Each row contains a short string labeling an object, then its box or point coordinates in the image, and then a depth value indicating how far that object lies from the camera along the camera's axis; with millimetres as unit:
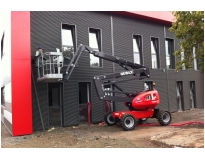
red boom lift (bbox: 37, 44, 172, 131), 9289
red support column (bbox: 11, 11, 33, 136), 9680
